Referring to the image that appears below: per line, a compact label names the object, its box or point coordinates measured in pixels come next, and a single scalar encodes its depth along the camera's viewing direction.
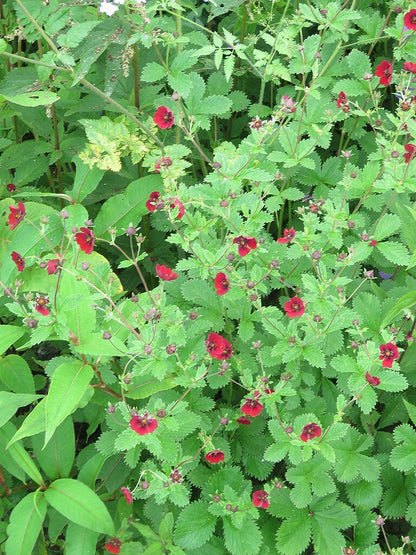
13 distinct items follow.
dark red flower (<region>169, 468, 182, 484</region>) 1.60
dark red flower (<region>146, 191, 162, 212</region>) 1.91
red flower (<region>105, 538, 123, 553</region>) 1.75
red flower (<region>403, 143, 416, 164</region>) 1.93
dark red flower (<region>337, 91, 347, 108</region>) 2.07
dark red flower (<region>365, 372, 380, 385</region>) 1.69
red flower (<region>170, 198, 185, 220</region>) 1.71
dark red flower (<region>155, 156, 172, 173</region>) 1.77
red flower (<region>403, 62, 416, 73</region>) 1.97
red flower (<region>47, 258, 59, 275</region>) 1.57
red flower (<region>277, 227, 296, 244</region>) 1.83
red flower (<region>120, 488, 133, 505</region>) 1.62
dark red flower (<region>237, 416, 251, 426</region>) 1.89
